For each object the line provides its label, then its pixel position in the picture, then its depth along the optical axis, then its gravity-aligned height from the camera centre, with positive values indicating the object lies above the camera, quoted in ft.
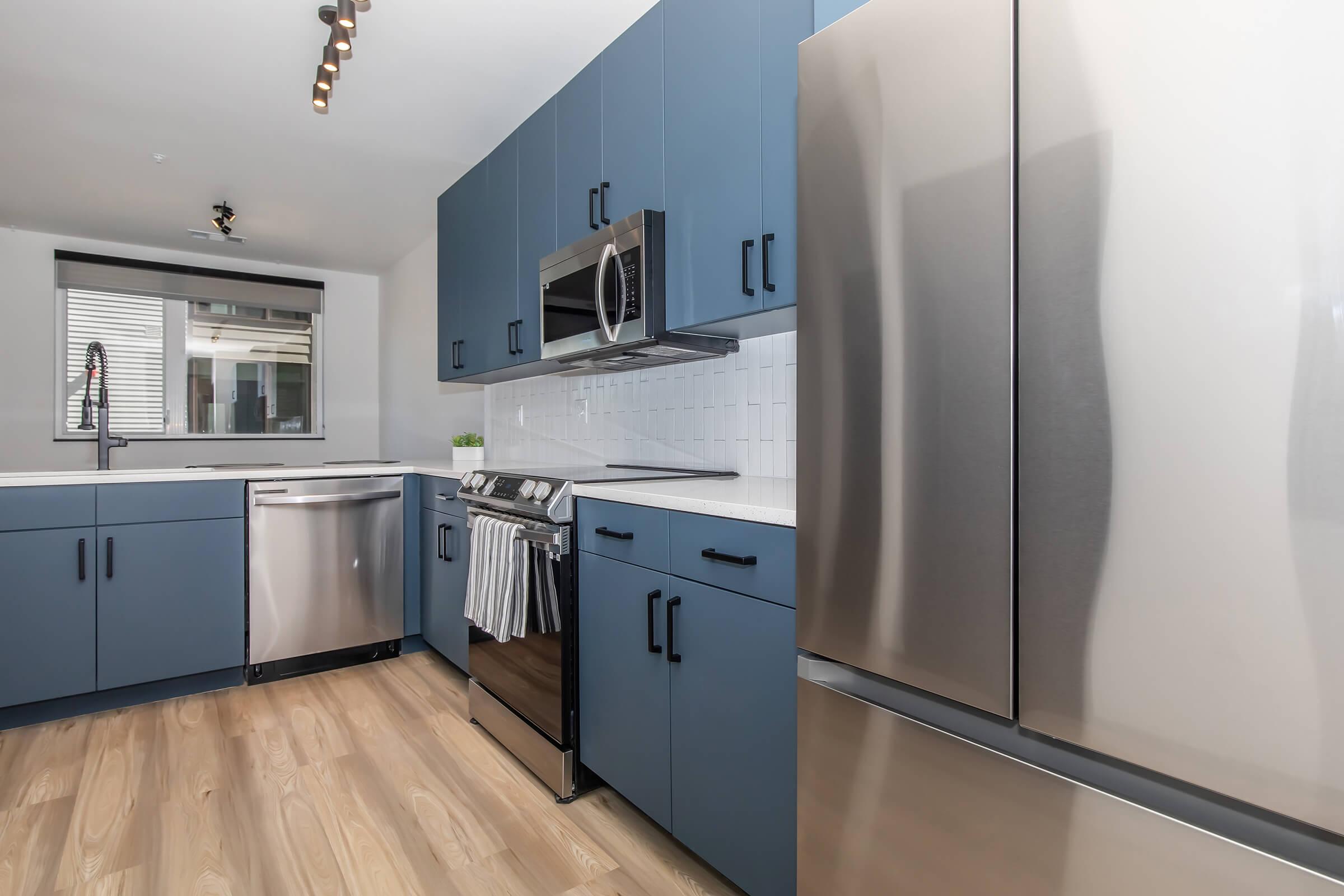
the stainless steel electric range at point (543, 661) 6.44 -2.13
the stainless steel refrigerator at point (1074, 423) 2.08 +0.11
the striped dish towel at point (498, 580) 6.84 -1.34
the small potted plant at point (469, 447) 11.53 +0.08
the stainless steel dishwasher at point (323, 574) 9.73 -1.81
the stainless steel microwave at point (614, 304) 6.53 +1.55
